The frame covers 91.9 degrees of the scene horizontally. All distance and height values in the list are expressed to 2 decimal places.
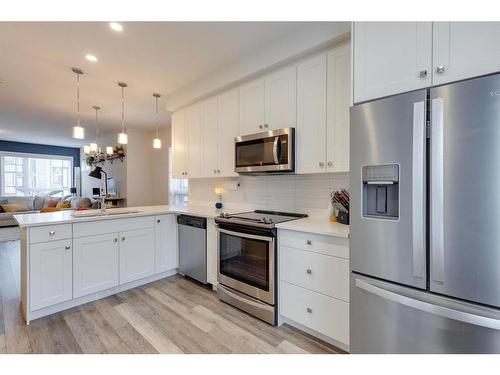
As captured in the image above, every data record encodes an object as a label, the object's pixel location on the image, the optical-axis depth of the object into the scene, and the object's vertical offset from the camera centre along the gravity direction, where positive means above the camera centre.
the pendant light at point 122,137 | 3.25 +0.65
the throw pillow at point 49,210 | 5.92 -0.64
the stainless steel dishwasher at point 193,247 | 2.90 -0.79
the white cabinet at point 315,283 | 1.74 -0.78
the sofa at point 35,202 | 6.47 -0.55
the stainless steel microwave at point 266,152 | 2.28 +0.33
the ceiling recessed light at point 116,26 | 2.03 +1.34
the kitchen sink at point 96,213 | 2.66 -0.34
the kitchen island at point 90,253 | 2.20 -0.74
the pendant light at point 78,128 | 2.84 +0.68
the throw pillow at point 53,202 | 7.45 -0.56
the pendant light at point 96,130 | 4.35 +1.36
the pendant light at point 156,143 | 3.62 +0.63
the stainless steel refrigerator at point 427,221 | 1.05 -0.18
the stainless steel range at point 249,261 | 2.13 -0.74
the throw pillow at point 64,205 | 6.82 -0.60
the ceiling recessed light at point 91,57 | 2.53 +1.34
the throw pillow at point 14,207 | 6.81 -0.67
